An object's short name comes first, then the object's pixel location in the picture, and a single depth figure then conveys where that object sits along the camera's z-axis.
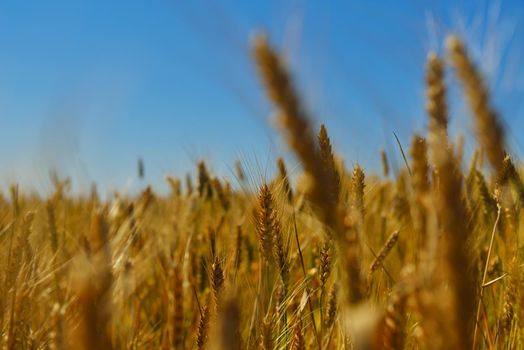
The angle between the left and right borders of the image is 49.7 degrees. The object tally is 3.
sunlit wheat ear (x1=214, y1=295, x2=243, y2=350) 0.48
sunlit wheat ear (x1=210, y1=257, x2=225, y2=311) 0.90
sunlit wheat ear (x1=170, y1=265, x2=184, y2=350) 0.80
